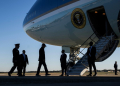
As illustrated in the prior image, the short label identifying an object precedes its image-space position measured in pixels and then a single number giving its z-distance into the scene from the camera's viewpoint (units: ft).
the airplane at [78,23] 41.52
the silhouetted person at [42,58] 32.04
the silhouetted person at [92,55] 30.12
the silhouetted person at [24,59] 33.82
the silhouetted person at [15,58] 30.48
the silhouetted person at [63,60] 36.32
